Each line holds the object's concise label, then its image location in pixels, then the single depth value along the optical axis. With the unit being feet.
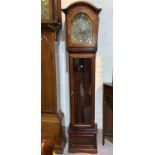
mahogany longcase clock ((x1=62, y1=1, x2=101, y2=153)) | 8.52
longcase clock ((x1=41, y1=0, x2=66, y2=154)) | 8.48
